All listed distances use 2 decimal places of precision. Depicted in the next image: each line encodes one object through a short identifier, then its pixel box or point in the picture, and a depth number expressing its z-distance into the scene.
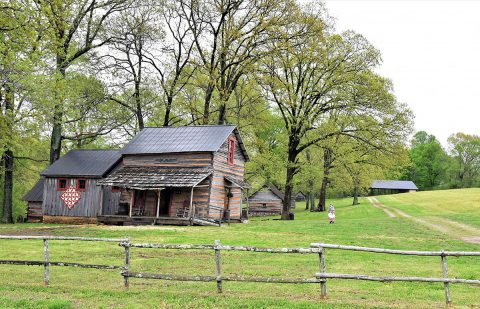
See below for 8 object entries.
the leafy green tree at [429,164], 113.75
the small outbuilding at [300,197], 109.03
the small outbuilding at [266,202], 70.62
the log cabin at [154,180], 33.56
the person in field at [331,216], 34.75
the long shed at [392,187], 115.19
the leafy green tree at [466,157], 115.56
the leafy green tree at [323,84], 39.41
